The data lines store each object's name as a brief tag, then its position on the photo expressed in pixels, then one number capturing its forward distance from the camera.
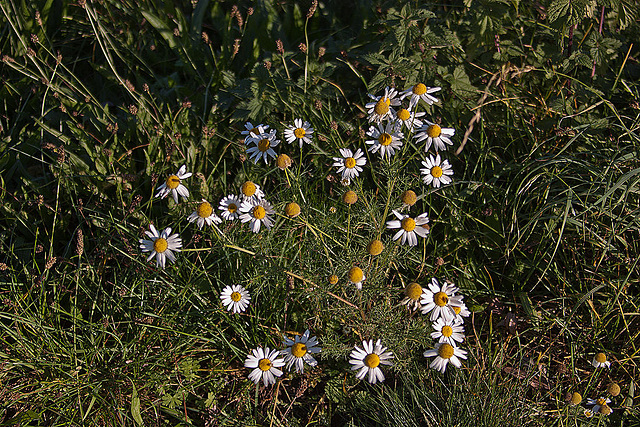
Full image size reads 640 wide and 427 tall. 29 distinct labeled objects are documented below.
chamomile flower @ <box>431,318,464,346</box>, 1.38
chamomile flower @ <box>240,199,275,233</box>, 1.37
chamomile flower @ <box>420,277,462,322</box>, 1.37
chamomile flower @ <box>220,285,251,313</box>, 1.43
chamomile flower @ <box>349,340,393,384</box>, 1.37
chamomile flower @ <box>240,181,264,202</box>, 1.39
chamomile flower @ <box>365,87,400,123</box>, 1.41
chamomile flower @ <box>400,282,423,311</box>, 1.35
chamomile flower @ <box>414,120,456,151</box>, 1.43
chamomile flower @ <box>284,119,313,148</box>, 1.46
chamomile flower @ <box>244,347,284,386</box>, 1.40
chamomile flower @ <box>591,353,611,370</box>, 1.44
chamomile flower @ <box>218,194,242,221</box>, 1.42
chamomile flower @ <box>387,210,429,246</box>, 1.37
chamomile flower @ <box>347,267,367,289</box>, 1.34
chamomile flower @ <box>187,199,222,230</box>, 1.38
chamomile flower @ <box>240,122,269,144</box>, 1.45
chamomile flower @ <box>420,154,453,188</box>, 1.43
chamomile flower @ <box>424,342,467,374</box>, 1.37
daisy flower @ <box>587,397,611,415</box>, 1.42
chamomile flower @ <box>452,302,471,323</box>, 1.37
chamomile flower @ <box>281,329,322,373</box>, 1.38
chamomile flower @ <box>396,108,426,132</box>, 1.42
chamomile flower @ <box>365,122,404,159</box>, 1.42
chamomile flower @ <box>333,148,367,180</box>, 1.44
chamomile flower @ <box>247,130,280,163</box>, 1.44
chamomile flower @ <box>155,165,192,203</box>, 1.41
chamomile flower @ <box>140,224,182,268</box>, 1.37
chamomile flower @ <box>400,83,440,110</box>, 1.43
